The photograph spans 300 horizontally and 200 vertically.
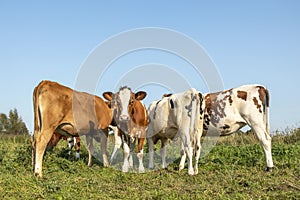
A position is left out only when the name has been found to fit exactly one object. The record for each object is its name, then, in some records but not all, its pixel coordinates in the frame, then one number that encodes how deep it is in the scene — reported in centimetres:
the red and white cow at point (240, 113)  957
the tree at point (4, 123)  5311
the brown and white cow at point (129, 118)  1009
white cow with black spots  959
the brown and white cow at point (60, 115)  866
